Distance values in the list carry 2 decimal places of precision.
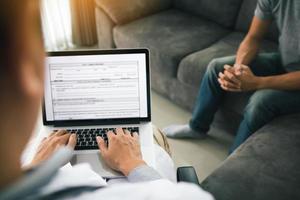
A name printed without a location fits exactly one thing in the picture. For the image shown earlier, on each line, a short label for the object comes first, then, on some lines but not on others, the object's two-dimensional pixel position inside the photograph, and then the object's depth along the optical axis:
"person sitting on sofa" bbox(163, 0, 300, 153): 1.79
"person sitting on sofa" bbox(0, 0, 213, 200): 0.39
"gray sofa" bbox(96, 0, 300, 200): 1.44
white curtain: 2.90
